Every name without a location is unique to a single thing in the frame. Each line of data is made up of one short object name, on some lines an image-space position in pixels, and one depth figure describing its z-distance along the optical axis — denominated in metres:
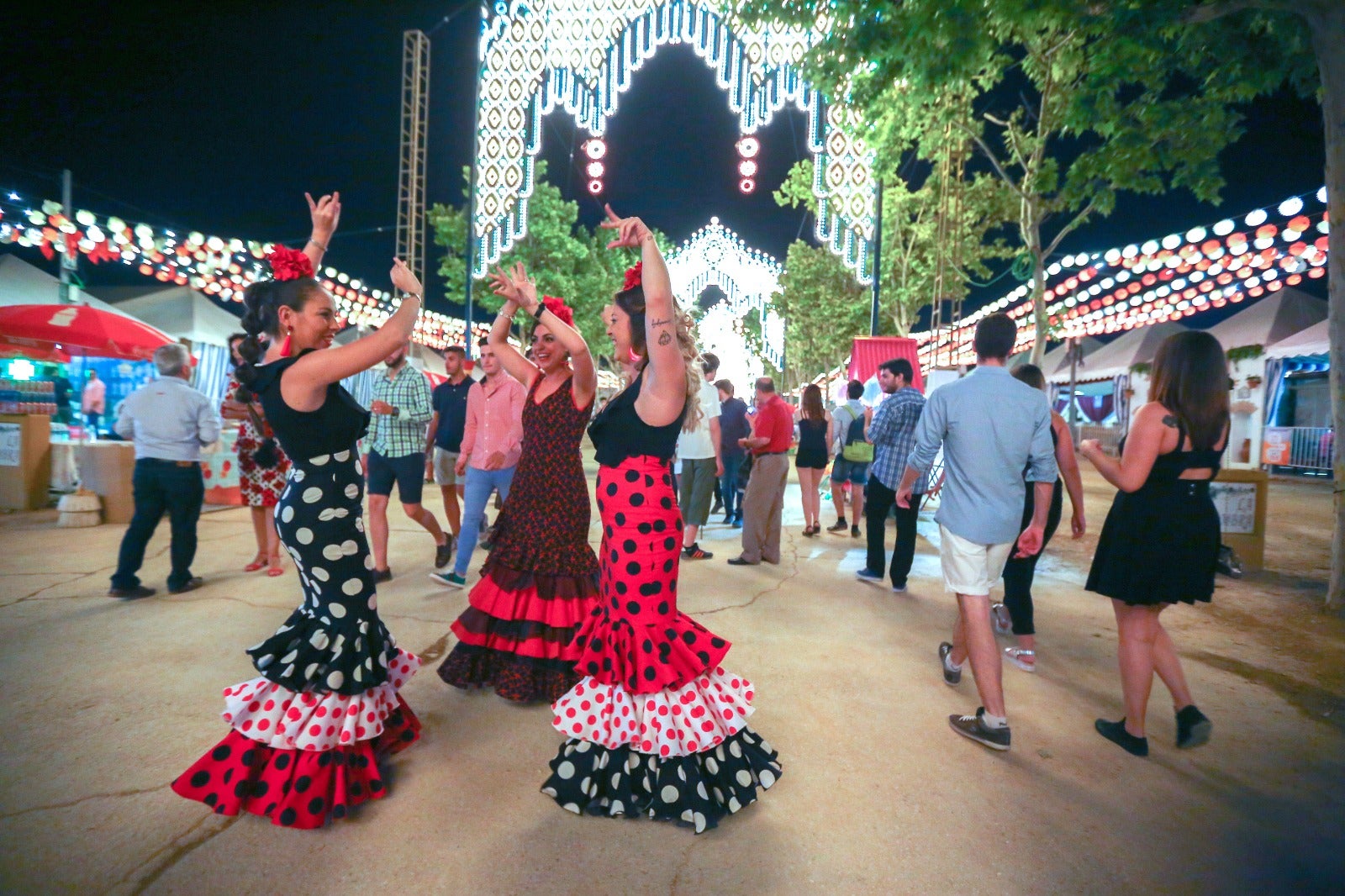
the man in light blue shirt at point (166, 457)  4.60
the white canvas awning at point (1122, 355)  21.78
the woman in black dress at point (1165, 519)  2.68
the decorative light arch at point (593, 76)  11.60
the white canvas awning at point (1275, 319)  16.97
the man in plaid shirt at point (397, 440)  4.86
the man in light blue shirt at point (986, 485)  2.89
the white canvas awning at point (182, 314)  13.80
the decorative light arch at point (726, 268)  34.12
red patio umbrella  8.49
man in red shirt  6.23
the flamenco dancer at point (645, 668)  2.19
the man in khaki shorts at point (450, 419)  6.01
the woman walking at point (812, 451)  7.68
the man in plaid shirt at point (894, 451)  5.42
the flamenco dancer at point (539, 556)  3.10
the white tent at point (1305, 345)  14.48
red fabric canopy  13.01
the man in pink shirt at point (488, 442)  4.28
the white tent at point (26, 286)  12.64
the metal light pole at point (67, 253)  10.57
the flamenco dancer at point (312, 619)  2.10
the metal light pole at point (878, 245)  12.41
